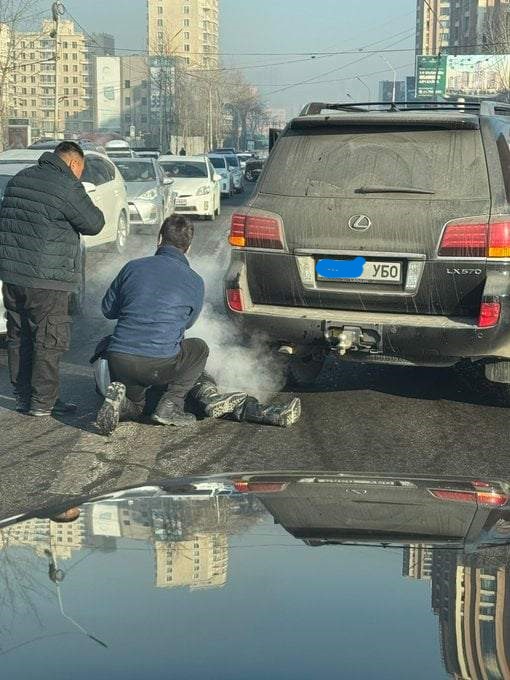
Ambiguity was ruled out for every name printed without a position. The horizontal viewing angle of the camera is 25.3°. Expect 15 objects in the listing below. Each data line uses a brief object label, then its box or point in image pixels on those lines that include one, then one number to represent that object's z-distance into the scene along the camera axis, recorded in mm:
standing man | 7543
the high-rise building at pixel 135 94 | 174125
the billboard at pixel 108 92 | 173500
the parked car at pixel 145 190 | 22266
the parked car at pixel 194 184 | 27766
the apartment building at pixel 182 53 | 130000
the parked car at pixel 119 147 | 33538
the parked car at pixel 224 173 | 40188
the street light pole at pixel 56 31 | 49384
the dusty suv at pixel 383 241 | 6785
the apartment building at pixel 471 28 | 89000
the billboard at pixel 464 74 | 88125
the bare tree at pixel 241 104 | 167375
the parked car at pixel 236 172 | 43619
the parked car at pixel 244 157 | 65038
